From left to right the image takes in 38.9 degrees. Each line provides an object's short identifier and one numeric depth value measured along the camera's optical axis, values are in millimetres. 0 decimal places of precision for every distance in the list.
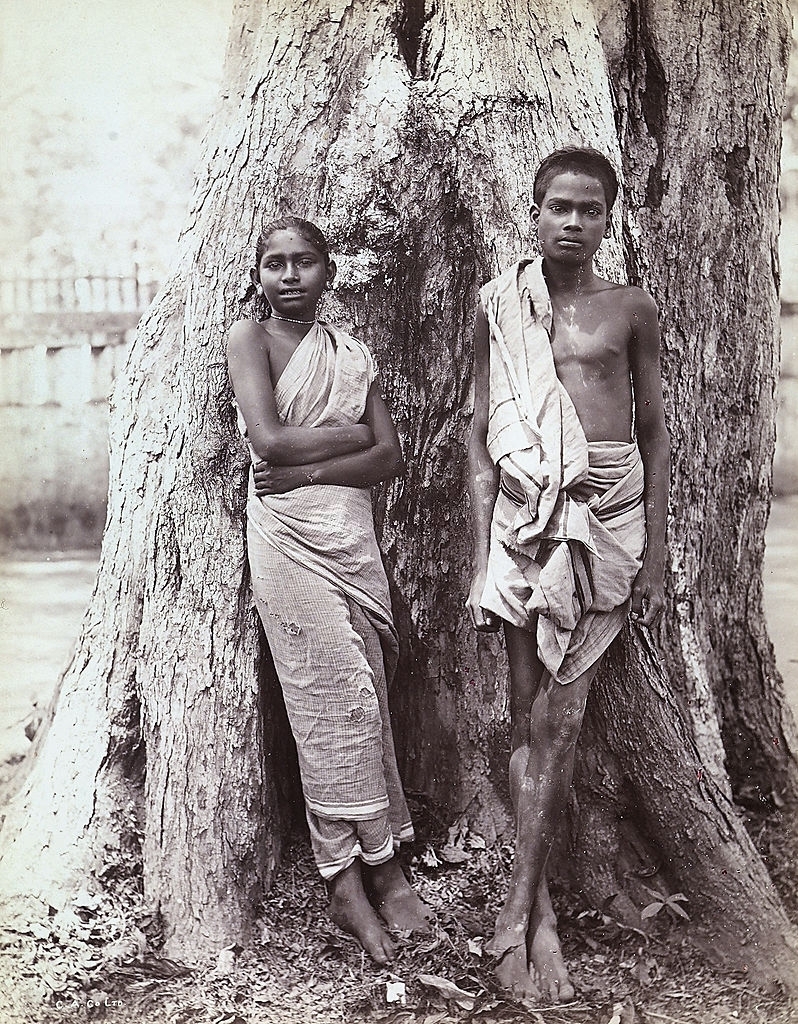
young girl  3533
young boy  3408
